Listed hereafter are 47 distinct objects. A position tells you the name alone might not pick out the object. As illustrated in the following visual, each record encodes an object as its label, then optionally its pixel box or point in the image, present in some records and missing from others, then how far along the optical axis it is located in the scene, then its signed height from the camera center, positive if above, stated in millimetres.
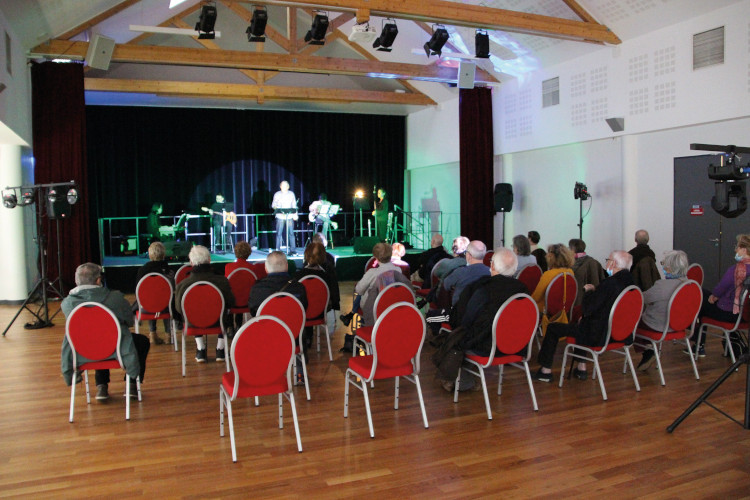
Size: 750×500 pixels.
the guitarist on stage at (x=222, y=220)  13781 +86
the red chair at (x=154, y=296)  6008 -692
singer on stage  13086 +183
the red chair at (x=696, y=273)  6449 -618
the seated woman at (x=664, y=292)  5109 -647
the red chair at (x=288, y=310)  4574 -652
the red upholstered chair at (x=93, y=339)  4117 -755
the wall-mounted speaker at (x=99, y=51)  9047 +2577
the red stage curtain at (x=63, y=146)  10102 +1345
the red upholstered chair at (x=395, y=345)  3914 -803
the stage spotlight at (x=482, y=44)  9594 +2695
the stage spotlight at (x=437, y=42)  9102 +2642
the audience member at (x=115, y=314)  4283 -678
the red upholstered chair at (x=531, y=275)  6648 -620
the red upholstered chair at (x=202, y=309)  5234 -725
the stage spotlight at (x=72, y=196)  7715 +391
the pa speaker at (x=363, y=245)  12586 -486
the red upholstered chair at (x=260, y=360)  3500 -787
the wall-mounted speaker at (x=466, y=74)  10930 +2569
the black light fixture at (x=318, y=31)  8242 +2592
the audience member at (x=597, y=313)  4785 -760
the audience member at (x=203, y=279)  5531 -537
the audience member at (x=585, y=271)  6254 -563
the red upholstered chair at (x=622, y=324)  4660 -834
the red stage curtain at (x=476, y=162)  12969 +1181
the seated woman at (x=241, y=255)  6684 -339
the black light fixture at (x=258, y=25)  8102 +2607
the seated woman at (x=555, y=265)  5750 -453
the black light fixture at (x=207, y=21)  8047 +2651
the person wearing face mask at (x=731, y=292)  5422 -707
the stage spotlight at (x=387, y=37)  8672 +2596
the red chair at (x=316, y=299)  5582 -699
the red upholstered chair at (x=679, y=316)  4992 -834
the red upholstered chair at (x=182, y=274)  6734 -537
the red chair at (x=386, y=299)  5011 -652
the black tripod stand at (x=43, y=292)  7540 -795
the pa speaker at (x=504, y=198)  12211 +387
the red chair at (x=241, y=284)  6301 -620
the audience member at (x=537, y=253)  7730 -447
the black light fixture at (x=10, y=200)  7547 +349
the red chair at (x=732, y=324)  5478 -1001
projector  8008 +2437
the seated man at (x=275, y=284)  4945 -497
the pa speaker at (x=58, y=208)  7586 +242
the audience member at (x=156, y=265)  6375 -407
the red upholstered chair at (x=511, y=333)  4242 -804
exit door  8320 -135
